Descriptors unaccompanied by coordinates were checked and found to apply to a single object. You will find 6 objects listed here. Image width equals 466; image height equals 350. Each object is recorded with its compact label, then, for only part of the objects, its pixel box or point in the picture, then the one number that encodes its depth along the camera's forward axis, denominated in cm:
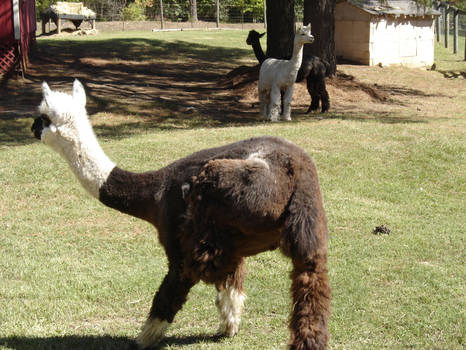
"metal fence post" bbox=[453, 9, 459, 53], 2759
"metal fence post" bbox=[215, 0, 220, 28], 3833
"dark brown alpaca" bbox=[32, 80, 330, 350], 374
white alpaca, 1280
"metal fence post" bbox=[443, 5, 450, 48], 2810
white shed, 2306
